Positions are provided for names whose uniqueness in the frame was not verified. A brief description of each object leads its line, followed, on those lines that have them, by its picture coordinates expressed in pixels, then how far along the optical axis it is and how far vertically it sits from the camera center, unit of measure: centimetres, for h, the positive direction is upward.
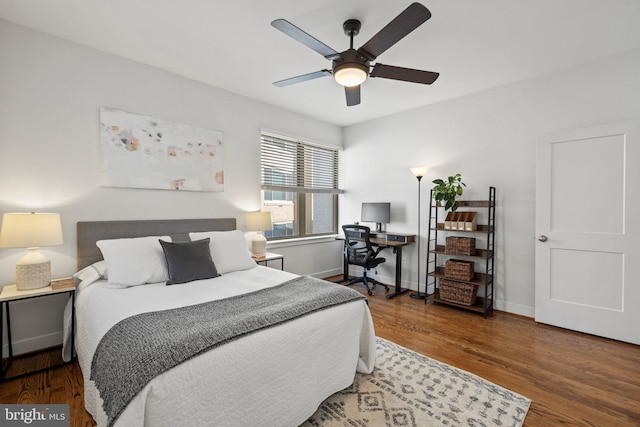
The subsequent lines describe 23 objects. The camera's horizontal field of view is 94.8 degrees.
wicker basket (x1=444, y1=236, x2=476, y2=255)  356 -44
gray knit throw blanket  120 -60
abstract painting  278 +59
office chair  415 -60
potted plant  359 +22
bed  121 -69
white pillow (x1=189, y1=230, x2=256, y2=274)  281 -41
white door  269 -20
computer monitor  447 -5
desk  414 -47
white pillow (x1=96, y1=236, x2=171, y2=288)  229 -42
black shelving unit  344 -54
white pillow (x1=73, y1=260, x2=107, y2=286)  234 -53
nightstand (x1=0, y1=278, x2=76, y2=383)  207 -62
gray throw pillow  242 -45
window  423 +38
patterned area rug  174 -124
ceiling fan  172 +110
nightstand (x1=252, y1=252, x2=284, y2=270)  342 -58
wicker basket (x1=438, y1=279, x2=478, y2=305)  350 -100
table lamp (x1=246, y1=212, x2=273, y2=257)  360 -20
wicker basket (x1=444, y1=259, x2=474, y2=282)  351 -73
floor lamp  397 +50
